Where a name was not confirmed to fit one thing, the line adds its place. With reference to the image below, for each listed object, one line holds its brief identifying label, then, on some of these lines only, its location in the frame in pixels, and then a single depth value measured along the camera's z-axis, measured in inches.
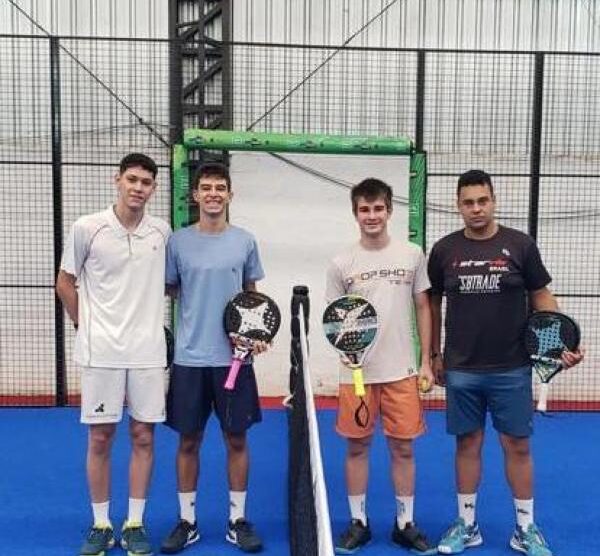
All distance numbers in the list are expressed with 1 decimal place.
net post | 86.0
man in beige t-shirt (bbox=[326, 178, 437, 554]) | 124.6
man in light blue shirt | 123.6
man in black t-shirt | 122.1
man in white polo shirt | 119.6
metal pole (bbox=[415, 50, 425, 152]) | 235.8
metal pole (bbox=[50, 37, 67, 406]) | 227.3
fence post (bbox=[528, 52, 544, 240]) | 233.1
